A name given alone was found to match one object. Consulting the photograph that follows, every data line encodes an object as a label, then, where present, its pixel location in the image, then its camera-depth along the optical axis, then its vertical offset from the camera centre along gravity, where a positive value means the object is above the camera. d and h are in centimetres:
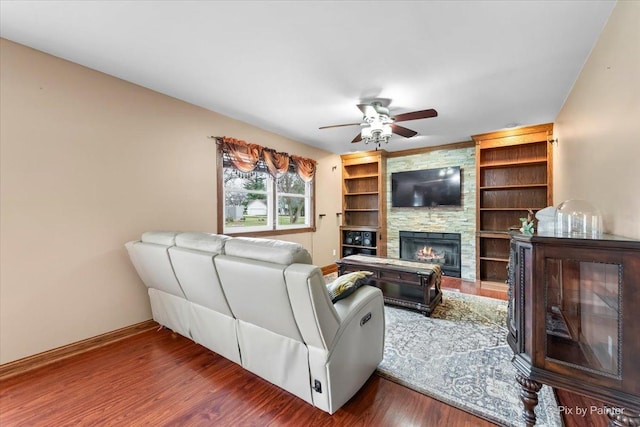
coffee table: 305 -83
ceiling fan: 284 +107
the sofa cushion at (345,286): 178 -53
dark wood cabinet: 108 -53
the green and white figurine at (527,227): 161 -10
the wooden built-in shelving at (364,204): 559 +20
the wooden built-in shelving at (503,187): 418 +41
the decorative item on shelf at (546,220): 162 -5
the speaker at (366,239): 572 -59
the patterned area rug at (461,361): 166 -125
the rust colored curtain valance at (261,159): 363 +88
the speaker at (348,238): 592 -59
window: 372 +35
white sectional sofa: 144 -66
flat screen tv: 485 +49
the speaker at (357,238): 583 -58
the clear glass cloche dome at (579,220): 152 -5
